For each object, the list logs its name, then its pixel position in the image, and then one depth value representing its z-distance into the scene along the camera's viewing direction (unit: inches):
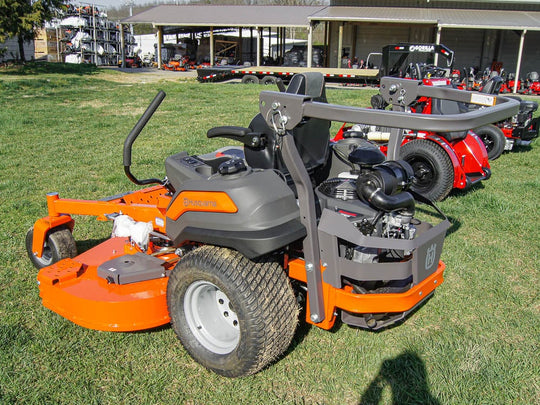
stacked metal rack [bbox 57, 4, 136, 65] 1560.0
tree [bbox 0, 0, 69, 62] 909.2
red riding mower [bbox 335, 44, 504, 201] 234.4
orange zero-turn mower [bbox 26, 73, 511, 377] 103.2
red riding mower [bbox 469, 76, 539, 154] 338.0
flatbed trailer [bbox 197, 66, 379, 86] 790.5
